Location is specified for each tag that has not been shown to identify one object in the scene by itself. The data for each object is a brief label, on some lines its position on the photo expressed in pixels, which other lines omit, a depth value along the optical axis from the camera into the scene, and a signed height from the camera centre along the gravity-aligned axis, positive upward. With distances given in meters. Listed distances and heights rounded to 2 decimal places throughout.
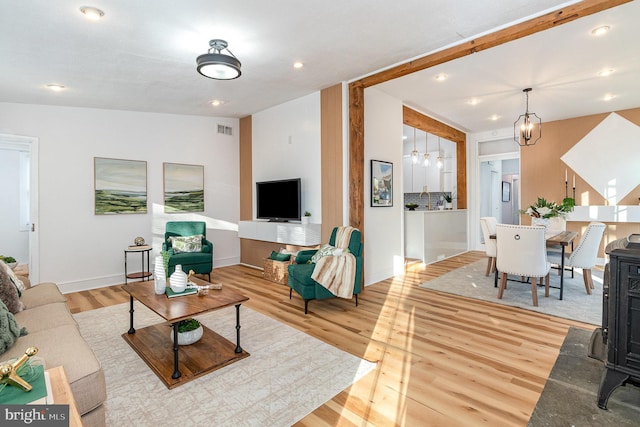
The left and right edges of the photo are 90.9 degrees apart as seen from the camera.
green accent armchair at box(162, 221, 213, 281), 4.62 -0.62
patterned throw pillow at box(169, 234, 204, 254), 4.87 -0.48
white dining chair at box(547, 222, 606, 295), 3.90 -0.53
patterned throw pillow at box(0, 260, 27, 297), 2.38 -0.54
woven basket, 4.74 -0.90
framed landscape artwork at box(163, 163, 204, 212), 5.44 +0.45
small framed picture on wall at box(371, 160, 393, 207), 4.76 +0.45
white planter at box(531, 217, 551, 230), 4.47 -0.16
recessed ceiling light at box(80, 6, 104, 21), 2.42 +1.58
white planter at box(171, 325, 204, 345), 2.60 -1.04
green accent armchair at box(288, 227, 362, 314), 3.55 -0.74
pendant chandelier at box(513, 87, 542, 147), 6.39 +1.77
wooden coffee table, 2.27 -1.15
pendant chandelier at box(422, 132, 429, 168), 7.81 +1.75
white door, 5.38 +0.11
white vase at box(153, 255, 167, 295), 2.73 -0.56
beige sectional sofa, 1.50 -0.74
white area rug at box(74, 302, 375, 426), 1.88 -1.19
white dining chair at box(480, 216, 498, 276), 4.70 -0.33
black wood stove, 1.81 -0.66
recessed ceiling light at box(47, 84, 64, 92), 3.81 +1.56
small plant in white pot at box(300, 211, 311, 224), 4.89 -0.09
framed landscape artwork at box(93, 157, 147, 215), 4.80 +0.44
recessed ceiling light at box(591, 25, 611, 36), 3.05 +1.77
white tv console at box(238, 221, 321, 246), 4.70 -0.32
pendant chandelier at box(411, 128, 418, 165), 6.74 +1.19
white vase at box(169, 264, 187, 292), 2.70 -0.59
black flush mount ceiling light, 2.83 +1.35
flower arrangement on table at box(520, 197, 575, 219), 4.48 +0.01
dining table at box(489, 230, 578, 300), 3.90 -0.37
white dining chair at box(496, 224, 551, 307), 3.64 -0.50
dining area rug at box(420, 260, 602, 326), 3.51 -1.10
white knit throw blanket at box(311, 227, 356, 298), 3.55 -0.70
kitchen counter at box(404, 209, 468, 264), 6.09 -0.47
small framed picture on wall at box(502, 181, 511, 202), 9.26 +0.59
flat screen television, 5.06 +0.21
